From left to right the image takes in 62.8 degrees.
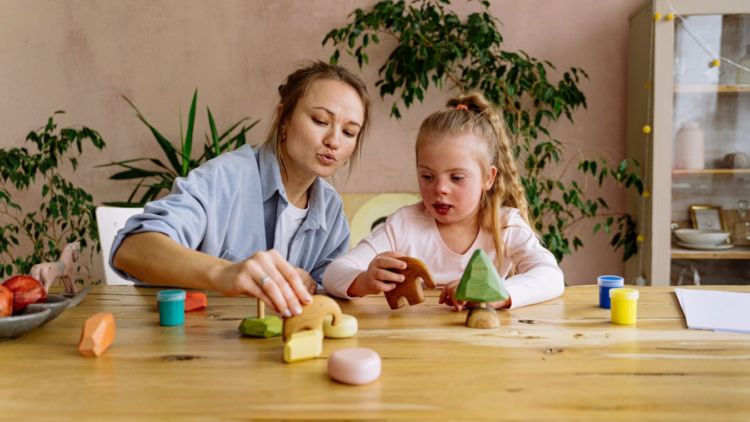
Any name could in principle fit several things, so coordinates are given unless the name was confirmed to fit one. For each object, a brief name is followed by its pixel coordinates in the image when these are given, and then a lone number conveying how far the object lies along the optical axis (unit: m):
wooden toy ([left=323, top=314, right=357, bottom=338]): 1.11
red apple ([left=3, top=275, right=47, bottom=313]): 1.15
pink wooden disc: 0.87
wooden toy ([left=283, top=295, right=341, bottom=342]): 1.01
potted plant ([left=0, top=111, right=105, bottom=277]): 3.11
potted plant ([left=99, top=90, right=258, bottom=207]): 3.13
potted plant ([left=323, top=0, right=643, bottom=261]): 2.98
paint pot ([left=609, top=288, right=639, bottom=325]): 1.22
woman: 1.43
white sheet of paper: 1.21
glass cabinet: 2.92
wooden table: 0.80
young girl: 1.69
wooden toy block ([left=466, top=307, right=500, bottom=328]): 1.19
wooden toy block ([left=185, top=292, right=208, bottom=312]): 1.33
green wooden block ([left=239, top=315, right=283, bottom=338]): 1.11
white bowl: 3.01
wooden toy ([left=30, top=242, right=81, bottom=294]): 1.53
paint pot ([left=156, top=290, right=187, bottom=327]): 1.21
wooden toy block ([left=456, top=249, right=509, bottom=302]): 1.20
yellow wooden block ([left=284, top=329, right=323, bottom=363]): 0.97
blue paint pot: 1.36
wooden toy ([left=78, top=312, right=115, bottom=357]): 0.99
